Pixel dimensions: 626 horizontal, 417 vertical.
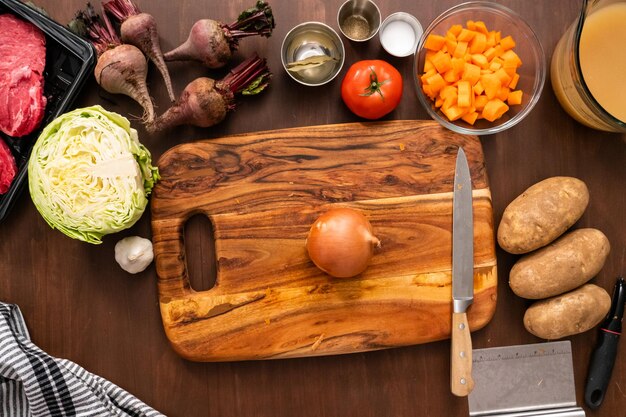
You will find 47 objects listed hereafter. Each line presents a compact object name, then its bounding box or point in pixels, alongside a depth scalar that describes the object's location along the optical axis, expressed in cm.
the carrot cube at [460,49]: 146
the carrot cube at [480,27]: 148
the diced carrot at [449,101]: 146
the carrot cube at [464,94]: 145
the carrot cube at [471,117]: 149
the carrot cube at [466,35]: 147
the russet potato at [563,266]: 147
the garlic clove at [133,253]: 149
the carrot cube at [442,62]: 147
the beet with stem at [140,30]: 143
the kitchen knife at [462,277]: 149
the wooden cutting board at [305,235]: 150
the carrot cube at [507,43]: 147
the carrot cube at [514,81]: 150
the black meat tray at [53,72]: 144
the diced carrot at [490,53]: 147
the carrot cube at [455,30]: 148
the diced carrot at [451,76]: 146
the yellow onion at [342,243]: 138
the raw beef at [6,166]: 145
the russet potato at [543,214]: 146
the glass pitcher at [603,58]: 144
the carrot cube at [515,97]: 151
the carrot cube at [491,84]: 145
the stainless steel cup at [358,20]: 151
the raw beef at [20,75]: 143
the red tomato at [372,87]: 143
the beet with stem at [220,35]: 143
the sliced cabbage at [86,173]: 133
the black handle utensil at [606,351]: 156
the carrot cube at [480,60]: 146
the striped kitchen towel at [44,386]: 145
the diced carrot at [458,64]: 145
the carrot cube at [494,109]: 147
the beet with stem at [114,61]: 141
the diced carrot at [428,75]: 148
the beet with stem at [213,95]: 142
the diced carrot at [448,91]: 146
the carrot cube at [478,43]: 146
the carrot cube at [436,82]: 147
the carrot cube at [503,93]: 148
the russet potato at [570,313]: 148
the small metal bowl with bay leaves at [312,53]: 148
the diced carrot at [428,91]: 149
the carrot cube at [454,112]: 147
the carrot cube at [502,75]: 145
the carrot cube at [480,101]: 147
